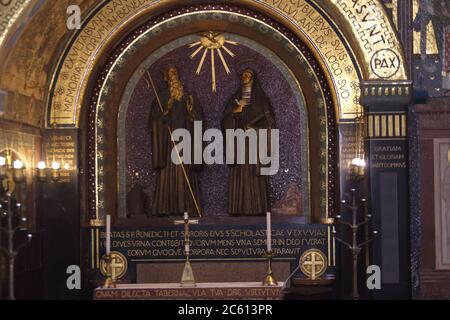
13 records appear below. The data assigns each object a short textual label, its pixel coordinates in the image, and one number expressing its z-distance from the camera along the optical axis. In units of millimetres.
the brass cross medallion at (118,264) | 15711
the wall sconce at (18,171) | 14430
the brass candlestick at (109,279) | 12839
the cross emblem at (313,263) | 15812
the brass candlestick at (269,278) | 12797
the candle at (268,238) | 12766
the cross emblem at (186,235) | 12852
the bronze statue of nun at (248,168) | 16469
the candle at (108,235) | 12755
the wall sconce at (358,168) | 15109
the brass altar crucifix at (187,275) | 12962
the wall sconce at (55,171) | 15666
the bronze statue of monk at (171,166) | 16500
